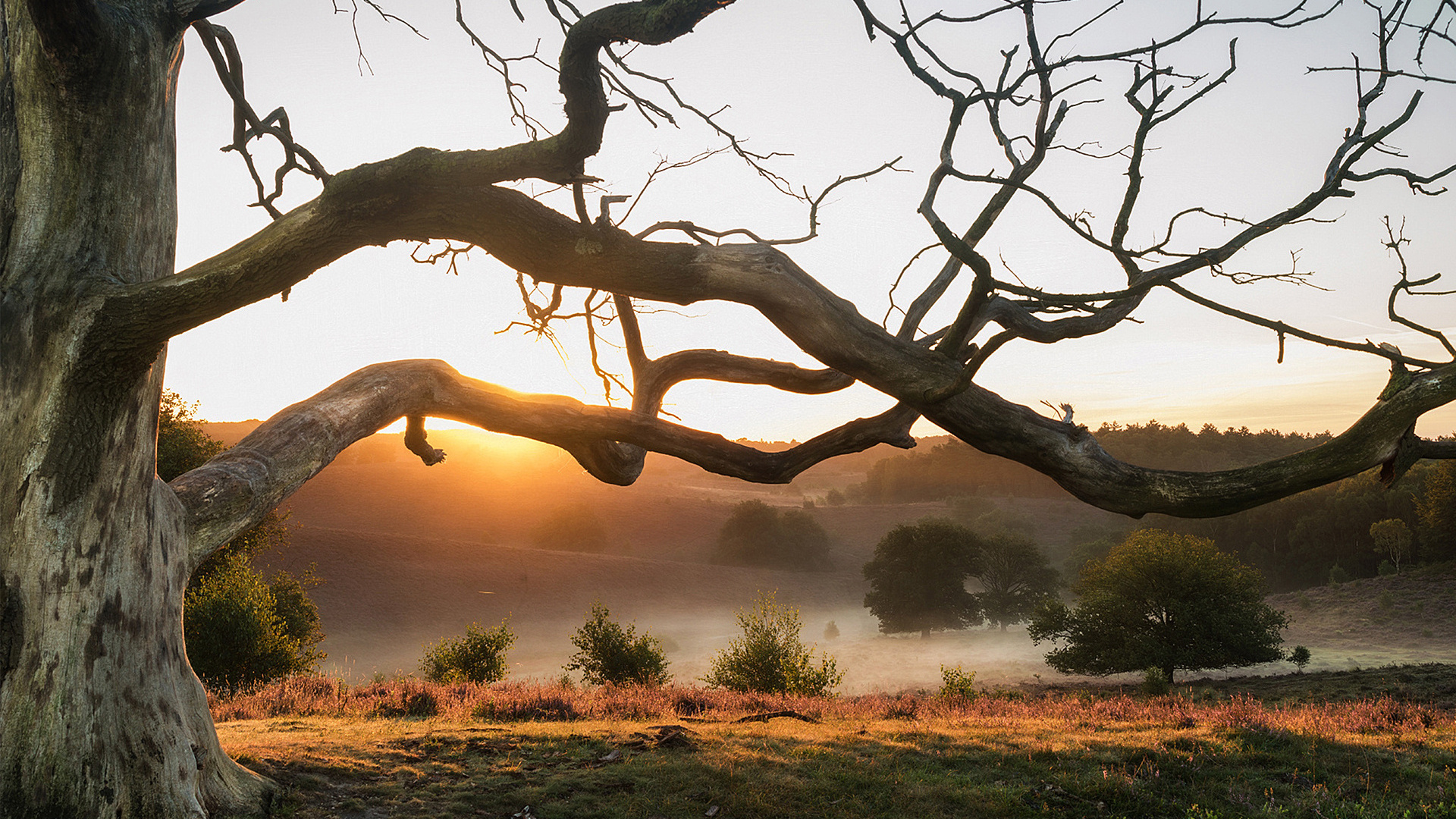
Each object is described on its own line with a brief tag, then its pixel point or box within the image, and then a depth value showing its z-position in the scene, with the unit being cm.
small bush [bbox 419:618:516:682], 1933
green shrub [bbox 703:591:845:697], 1872
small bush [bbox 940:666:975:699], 1656
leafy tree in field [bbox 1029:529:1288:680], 2880
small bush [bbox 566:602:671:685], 1905
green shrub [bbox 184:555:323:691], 1688
